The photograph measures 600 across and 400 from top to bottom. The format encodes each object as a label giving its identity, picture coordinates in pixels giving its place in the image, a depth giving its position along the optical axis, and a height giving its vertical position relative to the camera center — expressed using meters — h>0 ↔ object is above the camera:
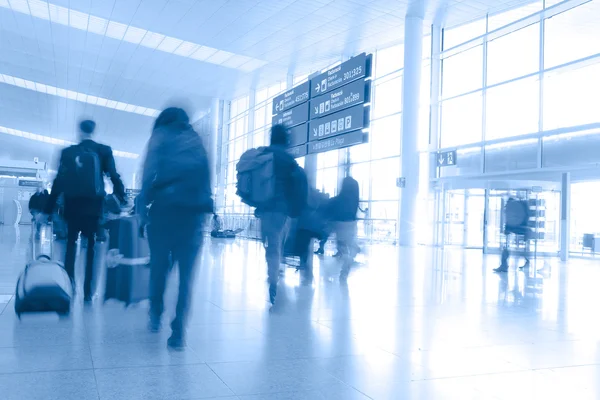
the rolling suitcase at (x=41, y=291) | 4.55 -0.63
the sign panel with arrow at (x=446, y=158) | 18.67 +2.37
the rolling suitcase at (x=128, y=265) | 5.36 -0.46
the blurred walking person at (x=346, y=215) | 8.27 +0.15
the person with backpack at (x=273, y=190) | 5.49 +0.32
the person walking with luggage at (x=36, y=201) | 13.91 +0.35
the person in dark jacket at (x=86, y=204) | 5.31 +0.11
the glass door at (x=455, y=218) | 20.22 +0.41
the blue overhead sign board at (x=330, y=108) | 8.66 +1.96
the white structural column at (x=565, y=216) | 16.02 +0.49
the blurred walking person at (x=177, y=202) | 3.92 +0.12
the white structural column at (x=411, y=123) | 18.45 +3.47
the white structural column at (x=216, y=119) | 36.34 +6.67
